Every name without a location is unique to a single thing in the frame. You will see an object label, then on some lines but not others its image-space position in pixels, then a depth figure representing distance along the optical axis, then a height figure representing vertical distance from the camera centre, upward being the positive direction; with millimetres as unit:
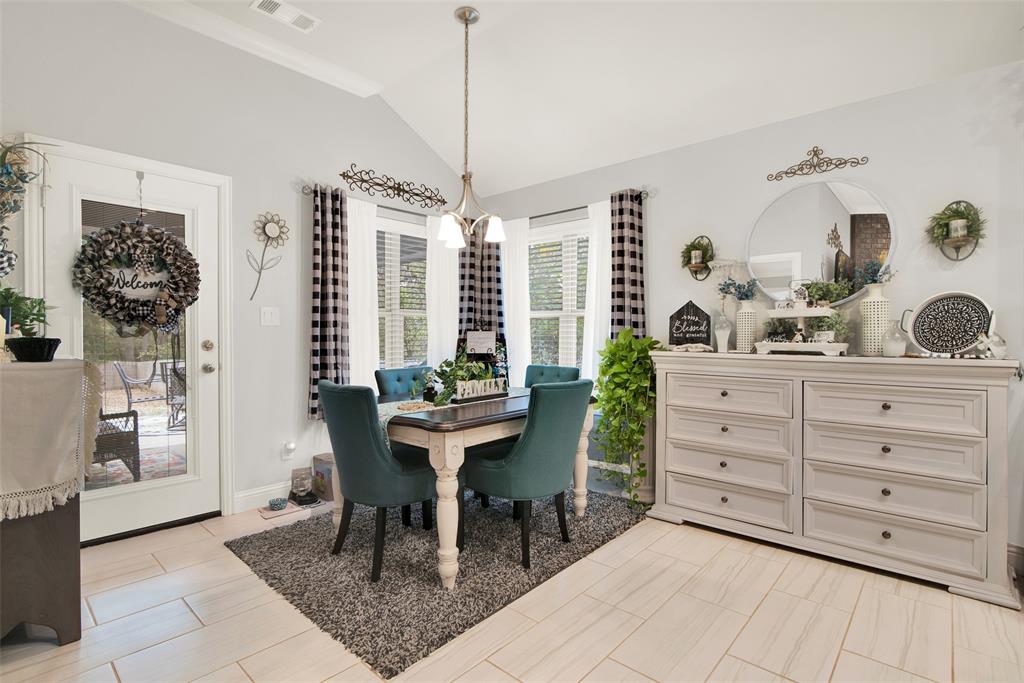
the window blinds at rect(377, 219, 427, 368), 4059 +373
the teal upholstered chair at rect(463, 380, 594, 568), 2402 -604
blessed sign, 3357 +62
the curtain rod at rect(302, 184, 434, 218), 3522 +1068
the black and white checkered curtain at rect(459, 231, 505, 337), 4555 +463
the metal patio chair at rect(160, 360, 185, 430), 2979 -319
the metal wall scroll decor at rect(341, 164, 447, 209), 3828 +1238
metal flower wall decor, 3299 +697
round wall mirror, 2771 +566
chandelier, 2754 +659
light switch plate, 3352 +144
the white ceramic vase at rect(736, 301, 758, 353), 3117 +35
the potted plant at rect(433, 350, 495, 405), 2912 -219
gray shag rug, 1958 -1161
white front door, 2605 -82
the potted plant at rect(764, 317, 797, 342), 2988 +32
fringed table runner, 1699 -345
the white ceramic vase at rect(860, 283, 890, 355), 2650 +85
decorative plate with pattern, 2389 +57
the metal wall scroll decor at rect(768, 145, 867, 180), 2847 +1015
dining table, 2223 -468
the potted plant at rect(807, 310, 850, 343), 2770 +33
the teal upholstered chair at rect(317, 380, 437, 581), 2268 -607
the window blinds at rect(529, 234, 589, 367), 4172 +329
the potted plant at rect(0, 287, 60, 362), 1807 +58
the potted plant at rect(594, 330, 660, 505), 3365 -447
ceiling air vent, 2840 +1924
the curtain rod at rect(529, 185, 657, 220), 3656 +1068
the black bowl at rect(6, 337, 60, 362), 1796 -33
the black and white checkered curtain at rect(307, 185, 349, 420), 3521 +328
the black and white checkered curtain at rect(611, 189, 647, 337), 3625 +546
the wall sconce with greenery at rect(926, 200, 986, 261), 2453 +532
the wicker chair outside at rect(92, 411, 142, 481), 2791 -584
